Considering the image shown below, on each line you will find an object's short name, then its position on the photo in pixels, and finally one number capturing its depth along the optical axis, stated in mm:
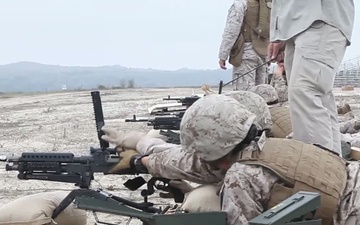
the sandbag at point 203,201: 3259
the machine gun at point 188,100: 8064
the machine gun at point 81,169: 3904
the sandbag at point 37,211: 4020
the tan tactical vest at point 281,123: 4609
